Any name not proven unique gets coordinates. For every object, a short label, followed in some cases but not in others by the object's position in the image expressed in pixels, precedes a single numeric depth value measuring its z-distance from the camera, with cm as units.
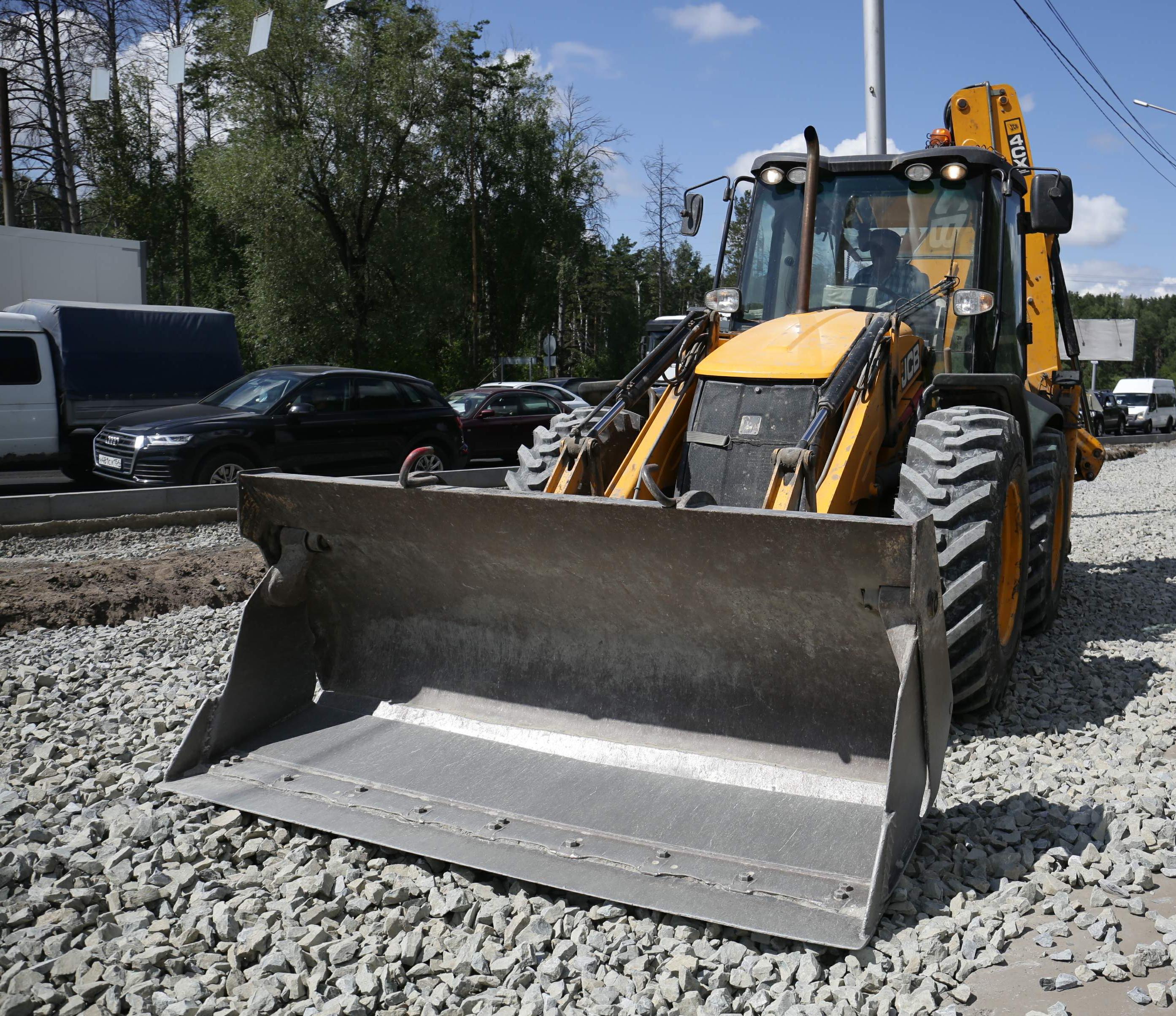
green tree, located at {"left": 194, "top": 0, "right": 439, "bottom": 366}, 2662
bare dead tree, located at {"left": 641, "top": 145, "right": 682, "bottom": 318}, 4253
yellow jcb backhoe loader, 327
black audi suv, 1205
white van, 4009
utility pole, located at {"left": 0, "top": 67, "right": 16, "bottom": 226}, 2330
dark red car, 1819
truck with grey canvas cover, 1406
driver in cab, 559
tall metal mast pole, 1156
